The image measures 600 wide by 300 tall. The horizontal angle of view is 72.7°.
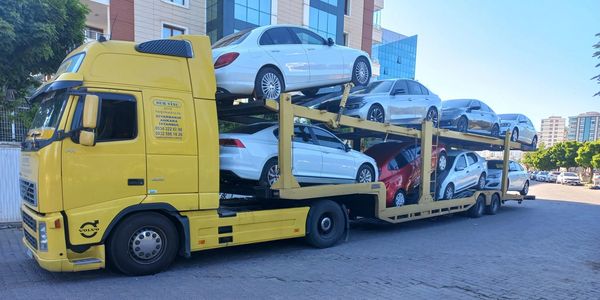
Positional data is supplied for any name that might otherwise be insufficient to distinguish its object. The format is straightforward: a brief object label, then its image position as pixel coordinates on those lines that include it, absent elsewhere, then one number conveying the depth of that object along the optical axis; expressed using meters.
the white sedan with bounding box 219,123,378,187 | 6.46
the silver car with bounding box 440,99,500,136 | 12.26
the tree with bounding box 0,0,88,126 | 7.79
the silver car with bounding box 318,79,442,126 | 9.09
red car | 9.80
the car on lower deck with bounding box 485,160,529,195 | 14.08
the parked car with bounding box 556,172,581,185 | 44.56
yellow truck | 4.92
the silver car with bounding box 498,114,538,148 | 14.20
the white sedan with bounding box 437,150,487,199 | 11.32
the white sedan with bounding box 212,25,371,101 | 6.52
